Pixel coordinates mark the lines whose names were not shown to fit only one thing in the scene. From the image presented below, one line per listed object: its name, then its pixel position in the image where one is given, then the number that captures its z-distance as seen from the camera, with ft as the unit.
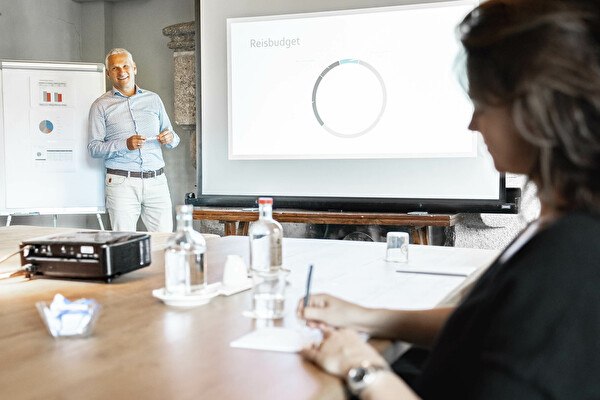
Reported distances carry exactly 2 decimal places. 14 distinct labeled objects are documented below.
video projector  5.27
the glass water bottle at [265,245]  5.37
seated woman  2.37
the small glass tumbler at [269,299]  4.22
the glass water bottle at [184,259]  4.59
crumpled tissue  3.68
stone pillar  18.12
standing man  16.29
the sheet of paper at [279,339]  3.49
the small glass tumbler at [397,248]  6.37
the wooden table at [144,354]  2.85
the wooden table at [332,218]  11.92
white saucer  4.49
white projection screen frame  12.25
